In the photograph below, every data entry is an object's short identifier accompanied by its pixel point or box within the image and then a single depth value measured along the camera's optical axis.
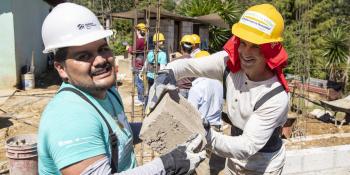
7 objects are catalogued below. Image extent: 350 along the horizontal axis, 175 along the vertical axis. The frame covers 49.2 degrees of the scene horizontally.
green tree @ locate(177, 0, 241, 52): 15.41
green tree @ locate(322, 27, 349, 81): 14.98
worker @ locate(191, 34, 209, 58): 5.88
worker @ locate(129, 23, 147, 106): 8.74
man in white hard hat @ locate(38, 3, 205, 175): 1.48
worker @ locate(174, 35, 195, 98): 6.25
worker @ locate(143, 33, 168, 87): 7.99
